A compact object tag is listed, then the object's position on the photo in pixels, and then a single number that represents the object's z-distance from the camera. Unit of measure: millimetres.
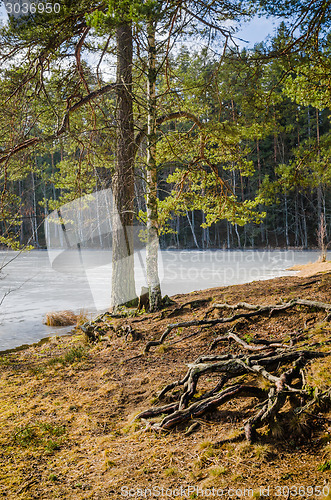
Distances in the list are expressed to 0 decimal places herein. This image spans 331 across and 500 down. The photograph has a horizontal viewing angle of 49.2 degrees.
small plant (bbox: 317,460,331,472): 2179
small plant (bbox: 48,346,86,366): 6136
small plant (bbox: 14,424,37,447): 3498
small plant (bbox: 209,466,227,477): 2377
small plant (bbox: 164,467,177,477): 2533
